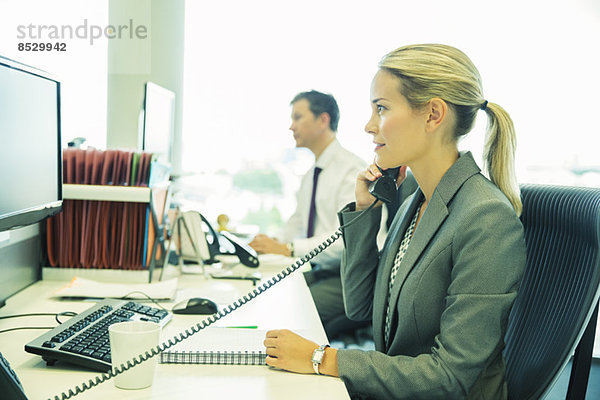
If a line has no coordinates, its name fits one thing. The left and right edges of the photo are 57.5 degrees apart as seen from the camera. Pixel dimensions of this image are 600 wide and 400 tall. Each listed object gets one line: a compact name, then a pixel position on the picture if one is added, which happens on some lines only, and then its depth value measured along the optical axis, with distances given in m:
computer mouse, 1.37
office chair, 0.98
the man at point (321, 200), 2.50
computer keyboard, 0.97
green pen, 1.23
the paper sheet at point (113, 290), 1.45
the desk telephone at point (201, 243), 1.92
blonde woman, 1.03
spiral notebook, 1.03
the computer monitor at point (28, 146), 1.11
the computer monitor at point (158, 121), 2.13
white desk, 0.90
